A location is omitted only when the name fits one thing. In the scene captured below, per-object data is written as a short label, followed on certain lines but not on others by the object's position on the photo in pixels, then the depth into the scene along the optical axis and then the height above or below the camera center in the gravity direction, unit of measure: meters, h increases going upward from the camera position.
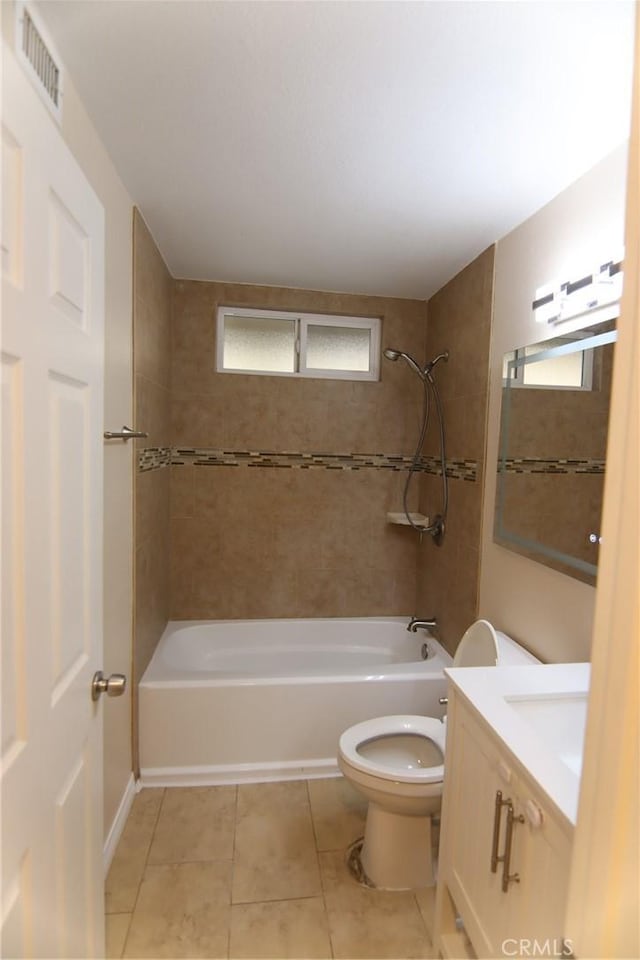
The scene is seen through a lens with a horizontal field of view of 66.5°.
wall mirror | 1.52 +0.00
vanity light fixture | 1.43 +0.49
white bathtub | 2.18 -1.24
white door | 0.69 -0.17
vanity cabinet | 0.93 -0.89
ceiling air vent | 0.88 +0.74
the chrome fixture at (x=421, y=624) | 2.71 -1.00
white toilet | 1.61 -1.16
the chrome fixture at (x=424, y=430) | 2.69 +0.09
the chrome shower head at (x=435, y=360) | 2.69 +0.48
